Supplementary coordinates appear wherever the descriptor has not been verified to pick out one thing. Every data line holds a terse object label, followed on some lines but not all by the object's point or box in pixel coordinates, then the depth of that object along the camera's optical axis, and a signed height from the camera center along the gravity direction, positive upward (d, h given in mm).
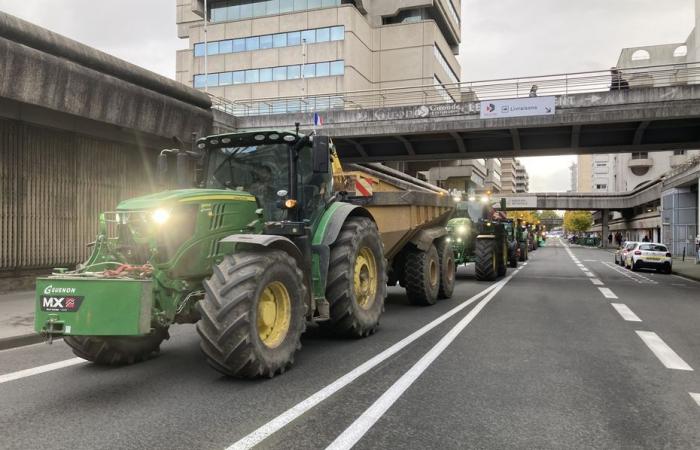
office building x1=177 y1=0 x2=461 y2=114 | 49875 +18517
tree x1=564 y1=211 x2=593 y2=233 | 113812 +1503
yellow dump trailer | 9609 +10
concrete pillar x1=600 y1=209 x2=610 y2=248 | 78800 +127
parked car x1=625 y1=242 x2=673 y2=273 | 24891 -1437
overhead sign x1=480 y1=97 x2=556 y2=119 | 18922 +4463
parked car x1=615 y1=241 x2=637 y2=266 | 28488 -1434
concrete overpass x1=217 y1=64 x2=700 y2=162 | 18422 +3971
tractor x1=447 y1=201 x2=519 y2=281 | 16781 -309
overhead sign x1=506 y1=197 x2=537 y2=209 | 59156 +2944
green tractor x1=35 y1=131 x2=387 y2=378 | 4598 -388
